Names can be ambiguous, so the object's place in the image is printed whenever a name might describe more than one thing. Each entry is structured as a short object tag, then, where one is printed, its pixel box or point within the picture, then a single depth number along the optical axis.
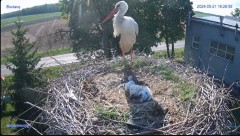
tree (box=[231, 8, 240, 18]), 8.40
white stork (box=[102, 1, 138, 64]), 3.35
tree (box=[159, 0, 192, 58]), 6.95
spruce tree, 3.95
